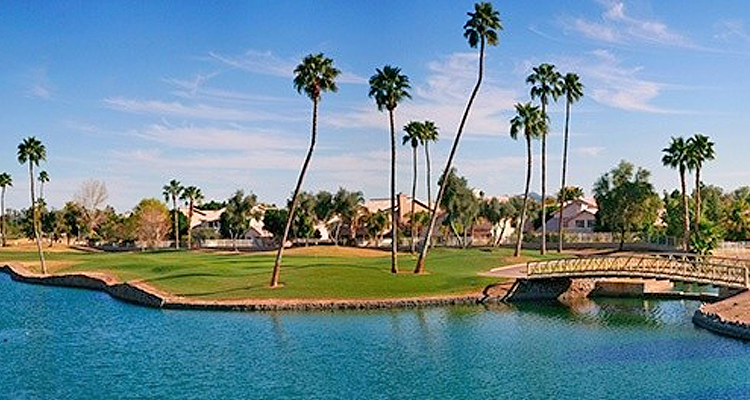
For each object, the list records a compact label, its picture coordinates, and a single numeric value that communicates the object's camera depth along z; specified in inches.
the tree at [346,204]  5403.5
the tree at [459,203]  4557.1
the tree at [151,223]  5816.9
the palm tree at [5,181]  5152.6
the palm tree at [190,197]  5625.0
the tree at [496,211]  5177.2
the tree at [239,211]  5733.3
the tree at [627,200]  4232.3
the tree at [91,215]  6889.8
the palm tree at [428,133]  3782.0
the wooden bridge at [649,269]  1996.8
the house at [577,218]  5398.6
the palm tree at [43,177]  4945.9
